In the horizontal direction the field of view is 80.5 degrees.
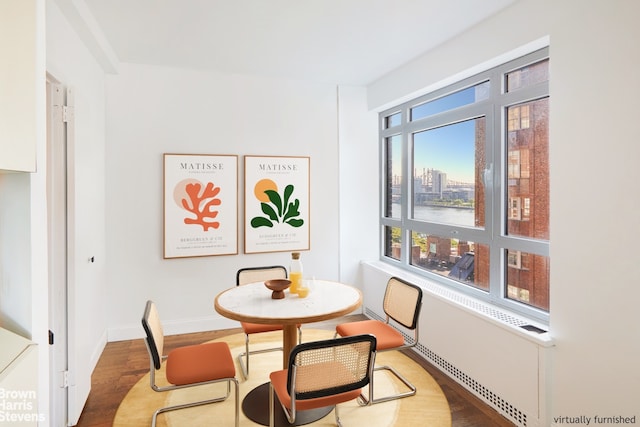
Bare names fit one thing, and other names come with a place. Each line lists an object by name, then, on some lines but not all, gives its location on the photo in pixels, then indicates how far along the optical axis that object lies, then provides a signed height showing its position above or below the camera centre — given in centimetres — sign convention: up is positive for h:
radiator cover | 224 -98
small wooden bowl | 258 -52
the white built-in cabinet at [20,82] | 80 +29
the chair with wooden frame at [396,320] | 260 -81
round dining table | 223 -61
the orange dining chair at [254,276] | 315 -57
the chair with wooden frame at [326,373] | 180 -80
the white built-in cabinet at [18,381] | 76 -36
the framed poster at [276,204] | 413 +8
